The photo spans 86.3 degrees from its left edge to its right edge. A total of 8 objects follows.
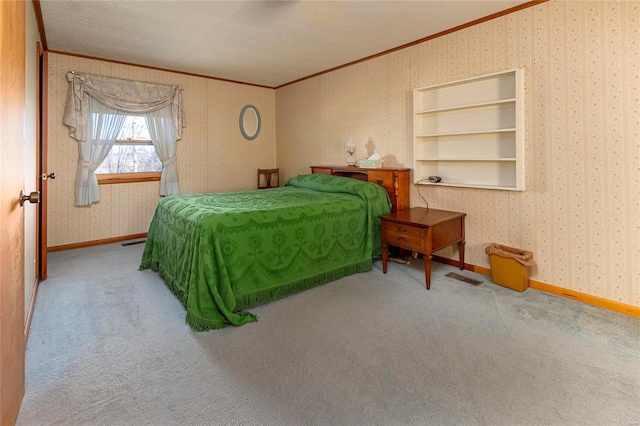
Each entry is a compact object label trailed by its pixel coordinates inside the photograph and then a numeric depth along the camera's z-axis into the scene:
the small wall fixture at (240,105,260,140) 5.67
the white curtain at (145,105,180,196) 4.74
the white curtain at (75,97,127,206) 4.23
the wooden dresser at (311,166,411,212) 3.68
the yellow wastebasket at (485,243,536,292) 2.79
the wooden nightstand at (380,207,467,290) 2.86
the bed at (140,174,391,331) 2.29
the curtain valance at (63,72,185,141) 4.09
